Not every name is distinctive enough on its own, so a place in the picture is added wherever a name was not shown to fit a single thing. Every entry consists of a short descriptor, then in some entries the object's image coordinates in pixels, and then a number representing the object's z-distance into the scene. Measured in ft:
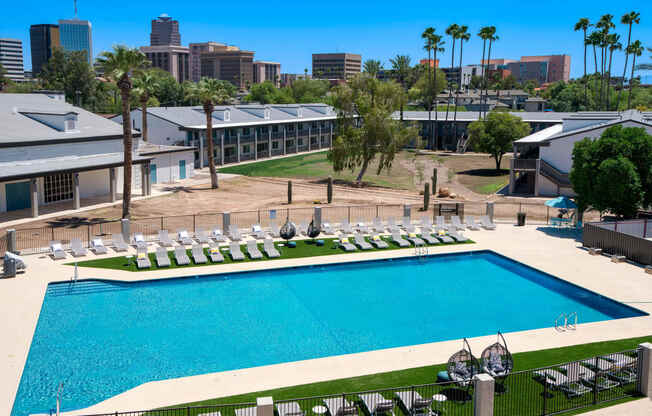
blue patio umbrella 111.75
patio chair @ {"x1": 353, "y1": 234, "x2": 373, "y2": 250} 98.55
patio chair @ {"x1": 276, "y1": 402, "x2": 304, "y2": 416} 44.11
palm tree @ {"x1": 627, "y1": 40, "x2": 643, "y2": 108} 298.15
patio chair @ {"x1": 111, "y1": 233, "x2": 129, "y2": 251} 93.81
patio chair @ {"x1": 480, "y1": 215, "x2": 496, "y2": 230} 114.73
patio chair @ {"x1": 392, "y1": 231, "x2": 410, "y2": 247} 100.94
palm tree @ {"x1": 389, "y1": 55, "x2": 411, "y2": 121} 520.79
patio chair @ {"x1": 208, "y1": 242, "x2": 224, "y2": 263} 89.66
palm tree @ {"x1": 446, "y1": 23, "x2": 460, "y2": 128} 289.53
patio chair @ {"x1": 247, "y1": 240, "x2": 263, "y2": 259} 92.04
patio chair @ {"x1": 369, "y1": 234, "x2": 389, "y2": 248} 99.76
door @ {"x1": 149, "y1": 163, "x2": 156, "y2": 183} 165.07
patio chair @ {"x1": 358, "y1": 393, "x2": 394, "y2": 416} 44.98
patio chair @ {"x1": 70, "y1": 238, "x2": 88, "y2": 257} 90.33
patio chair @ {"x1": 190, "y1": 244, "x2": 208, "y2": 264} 89.04
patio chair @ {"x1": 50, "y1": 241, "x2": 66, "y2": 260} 88.07
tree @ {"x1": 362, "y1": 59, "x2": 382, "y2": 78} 480.23
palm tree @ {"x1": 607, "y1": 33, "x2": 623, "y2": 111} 285.64
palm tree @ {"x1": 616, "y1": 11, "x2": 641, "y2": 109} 259.60
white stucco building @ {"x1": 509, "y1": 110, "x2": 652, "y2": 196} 149.48
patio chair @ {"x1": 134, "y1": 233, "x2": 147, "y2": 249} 92.22
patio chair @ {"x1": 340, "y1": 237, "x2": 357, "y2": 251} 97.60
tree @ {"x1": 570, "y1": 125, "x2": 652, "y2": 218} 101.45
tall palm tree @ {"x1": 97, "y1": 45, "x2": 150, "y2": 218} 110.52
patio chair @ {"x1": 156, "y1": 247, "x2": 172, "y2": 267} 86.74
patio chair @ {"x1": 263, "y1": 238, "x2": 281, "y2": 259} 92.95
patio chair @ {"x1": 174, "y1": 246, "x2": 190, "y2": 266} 88.12
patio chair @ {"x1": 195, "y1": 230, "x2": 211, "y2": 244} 99.45
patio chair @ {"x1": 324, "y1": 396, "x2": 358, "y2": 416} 44.27
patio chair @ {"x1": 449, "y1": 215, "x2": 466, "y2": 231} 111.28
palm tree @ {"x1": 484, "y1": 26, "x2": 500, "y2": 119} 285.10
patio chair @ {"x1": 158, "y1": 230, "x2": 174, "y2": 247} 97.91
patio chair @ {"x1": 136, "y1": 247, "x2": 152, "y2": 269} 85.76
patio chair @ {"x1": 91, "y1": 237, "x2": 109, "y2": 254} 92.48
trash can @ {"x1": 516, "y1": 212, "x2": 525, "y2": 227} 116.26
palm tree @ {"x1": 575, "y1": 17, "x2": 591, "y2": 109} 271.28
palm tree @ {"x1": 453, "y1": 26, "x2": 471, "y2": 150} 290.15
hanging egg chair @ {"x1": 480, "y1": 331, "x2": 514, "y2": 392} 50.98
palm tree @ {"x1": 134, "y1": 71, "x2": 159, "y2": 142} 191.40
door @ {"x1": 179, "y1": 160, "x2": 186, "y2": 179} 176.76
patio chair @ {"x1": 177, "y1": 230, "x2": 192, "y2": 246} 99.30
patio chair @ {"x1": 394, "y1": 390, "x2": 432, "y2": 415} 44.60
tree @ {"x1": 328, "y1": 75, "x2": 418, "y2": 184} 162.91
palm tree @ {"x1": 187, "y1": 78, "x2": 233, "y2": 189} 161.27
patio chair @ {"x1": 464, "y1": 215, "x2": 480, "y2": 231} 114.62
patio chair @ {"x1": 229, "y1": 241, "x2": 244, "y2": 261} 90.79
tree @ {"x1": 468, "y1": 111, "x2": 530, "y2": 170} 198.29
